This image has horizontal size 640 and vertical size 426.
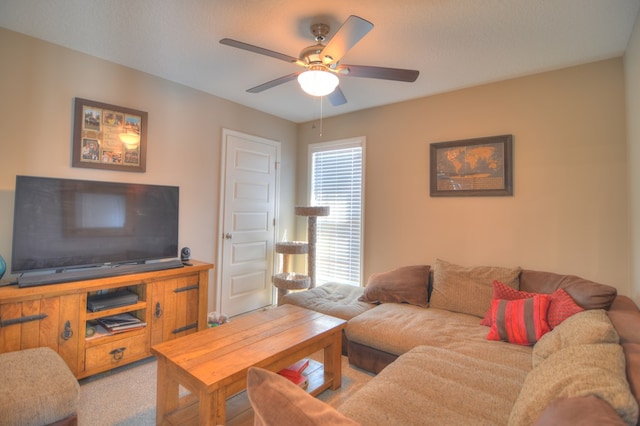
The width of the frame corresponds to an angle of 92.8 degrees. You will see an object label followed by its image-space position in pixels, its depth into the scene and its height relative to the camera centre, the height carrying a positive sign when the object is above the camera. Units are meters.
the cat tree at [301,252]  3.39 -0.42
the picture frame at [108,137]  2.50 +0.71
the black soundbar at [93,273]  2.04 -0.41
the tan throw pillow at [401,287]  2.84 -0.61
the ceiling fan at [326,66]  1.72 +1.01
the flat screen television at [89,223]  2.12 -0.04
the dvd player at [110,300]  2.29 -0.64
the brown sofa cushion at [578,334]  1.37 -0.52
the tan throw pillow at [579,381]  0.82 -0.49
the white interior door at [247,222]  3.56 -0.01
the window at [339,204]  3.87 +0.24
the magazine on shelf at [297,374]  2.00 -1.02
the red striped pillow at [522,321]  2.03 -0.66
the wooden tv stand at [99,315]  1.94 -0.72
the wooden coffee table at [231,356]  1.48 -0.75
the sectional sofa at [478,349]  0.84 -0.66
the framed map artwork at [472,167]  2.86 +0.57
